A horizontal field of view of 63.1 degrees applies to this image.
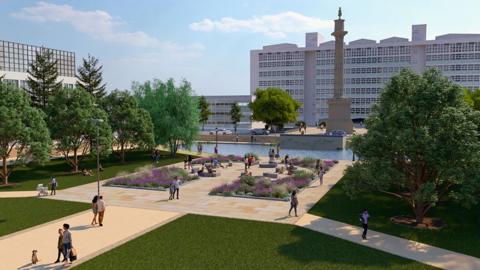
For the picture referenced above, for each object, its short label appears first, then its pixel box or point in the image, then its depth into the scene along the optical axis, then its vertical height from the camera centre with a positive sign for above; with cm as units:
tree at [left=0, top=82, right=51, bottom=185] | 3231 -63
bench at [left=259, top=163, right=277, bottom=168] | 4319 -467
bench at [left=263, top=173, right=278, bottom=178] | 3639 -488
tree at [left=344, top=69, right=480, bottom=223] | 1903 -94
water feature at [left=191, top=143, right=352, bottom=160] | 5694 -456
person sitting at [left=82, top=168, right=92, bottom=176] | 3817 -497
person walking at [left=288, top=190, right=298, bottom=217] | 2236 -458
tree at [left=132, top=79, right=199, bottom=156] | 5069 +134
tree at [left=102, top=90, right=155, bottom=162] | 4625 +9
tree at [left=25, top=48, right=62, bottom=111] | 6875 +707
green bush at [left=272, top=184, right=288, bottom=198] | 2770 -492
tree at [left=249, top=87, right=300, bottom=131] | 9200 +369
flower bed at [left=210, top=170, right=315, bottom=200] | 2820 -493
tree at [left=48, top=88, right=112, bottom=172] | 3938 +1
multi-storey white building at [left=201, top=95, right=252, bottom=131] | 12054 +362
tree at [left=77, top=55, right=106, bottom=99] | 7369 +847
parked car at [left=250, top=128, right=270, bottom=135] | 8997 -225
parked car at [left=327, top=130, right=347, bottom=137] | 6655 -167
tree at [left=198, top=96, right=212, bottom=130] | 10144 +346
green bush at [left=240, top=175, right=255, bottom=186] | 3159 -468
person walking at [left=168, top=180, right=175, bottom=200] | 2772 -491
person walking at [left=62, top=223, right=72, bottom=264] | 1561 -490
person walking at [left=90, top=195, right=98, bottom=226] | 2066 -458
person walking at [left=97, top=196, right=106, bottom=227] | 2069 -468
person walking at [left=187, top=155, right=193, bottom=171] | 4256 -444
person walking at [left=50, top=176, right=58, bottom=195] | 2952 -491
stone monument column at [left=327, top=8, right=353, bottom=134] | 7231 +370
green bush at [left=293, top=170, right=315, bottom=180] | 3485 -467
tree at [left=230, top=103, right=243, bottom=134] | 10450 +230
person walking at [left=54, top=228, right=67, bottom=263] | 1562 -502
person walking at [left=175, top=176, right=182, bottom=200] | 2789 -457
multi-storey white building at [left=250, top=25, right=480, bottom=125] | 11831 +1949
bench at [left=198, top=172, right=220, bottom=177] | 3723 -495
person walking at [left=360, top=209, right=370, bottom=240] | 1889 -484
